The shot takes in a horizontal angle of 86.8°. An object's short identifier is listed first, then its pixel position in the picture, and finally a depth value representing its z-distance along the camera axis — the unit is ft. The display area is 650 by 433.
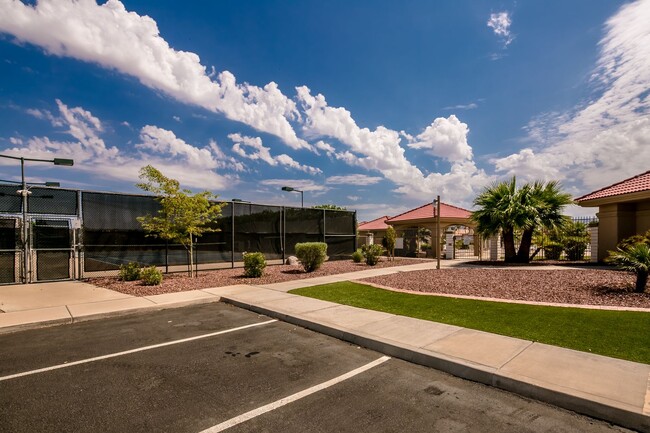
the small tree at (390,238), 67.00
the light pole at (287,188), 82.59
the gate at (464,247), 83.39
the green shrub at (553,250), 67.62
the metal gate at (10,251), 37.11
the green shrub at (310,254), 48.70
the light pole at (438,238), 49.64
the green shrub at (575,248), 66.18
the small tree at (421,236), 83.46
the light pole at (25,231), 37.27
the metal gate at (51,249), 38.65
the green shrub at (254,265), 43.70
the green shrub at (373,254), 59.72
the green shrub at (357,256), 64.23
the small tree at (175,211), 40.98
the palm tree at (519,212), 57.16
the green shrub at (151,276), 37.27
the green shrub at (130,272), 40.78
